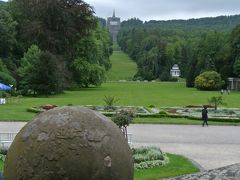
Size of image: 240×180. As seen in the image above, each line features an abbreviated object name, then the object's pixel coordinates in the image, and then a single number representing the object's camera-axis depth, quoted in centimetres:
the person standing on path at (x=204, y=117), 3012
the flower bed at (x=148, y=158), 1659
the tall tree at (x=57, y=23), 6181
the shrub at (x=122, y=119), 1842
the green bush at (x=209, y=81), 8106
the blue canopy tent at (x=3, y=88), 4334
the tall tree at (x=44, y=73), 5534
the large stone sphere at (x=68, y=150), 646
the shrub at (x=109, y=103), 3696
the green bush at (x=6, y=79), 5531
